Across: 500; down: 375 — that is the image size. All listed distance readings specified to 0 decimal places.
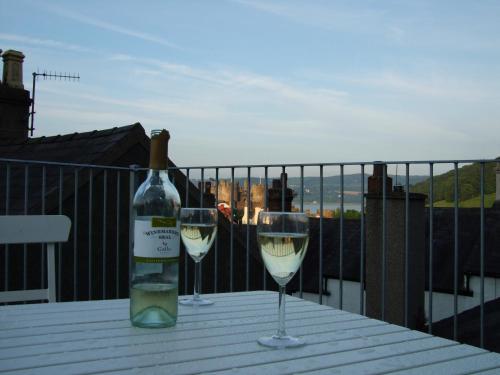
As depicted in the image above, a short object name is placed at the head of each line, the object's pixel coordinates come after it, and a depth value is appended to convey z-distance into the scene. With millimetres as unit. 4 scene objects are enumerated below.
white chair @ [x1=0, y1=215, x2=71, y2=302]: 1813
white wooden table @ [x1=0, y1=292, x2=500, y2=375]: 854
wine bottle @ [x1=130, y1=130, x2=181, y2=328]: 1056
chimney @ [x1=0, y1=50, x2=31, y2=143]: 11953
